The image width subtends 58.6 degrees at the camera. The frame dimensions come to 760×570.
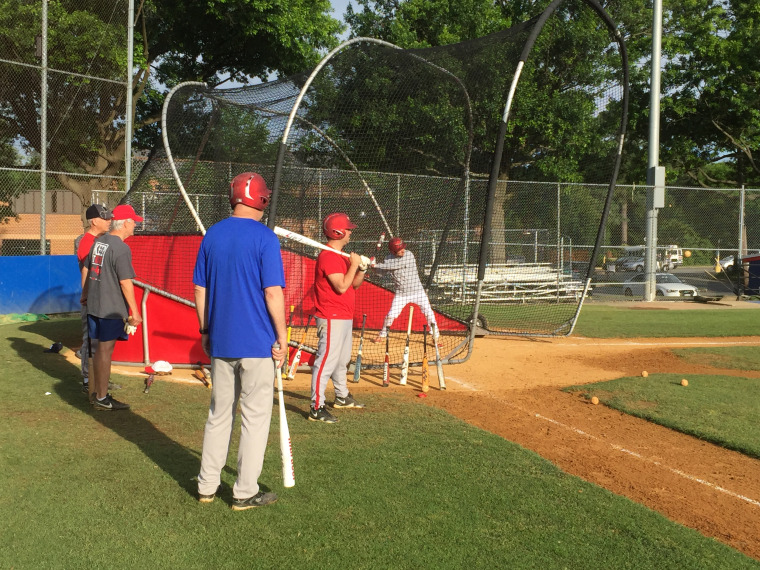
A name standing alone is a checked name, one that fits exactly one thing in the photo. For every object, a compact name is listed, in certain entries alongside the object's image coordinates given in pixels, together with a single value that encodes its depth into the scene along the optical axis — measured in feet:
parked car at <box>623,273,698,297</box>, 68.69
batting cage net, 33.04
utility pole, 63.52
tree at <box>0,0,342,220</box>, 49.24
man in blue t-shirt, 13.43
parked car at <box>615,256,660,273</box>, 69.48
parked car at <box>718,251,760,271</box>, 72.53
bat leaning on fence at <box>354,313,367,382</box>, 27.53
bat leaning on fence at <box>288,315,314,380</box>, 27.39
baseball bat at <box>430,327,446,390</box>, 25.88
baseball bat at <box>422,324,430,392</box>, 25.36
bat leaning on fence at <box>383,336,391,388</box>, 26.71
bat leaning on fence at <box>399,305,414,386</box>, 26.71
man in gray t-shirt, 21.53
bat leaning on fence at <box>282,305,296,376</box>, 28.26
